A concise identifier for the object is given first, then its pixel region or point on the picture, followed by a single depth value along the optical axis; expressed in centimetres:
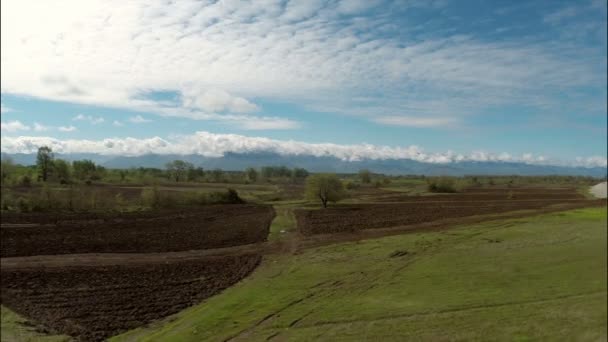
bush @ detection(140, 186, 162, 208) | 5431
